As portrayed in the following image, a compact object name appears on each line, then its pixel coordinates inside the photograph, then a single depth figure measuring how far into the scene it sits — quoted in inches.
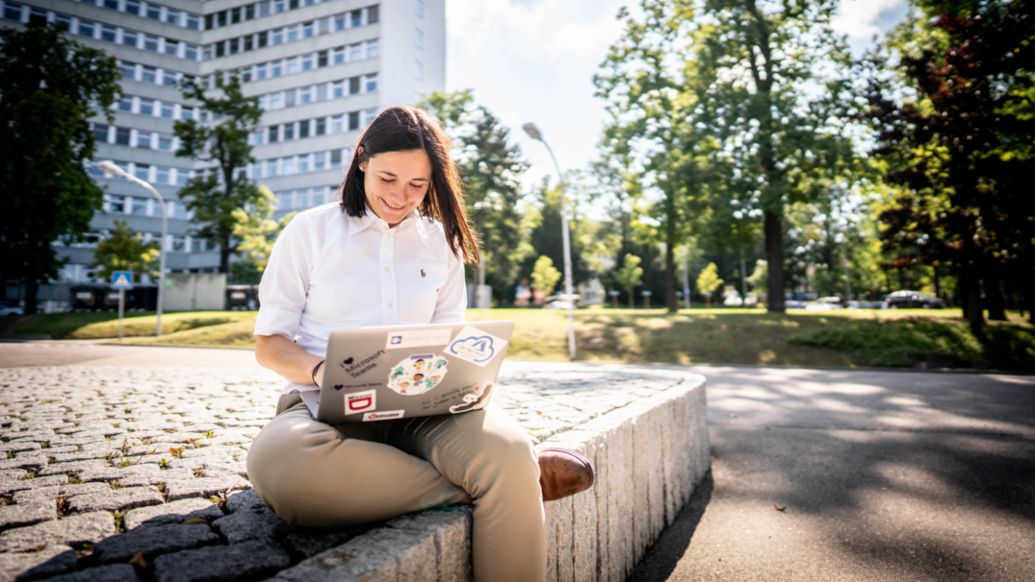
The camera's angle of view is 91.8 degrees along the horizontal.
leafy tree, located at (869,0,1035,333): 491.8
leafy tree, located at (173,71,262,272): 1261.1
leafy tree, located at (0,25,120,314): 980.6
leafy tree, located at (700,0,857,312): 718.5
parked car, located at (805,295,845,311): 2203.5
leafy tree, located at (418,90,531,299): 1466.5
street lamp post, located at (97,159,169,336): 756.0
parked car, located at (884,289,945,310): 1768.0
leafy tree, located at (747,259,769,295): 2512.8
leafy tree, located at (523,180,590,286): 2345.0
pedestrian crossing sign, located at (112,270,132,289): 785.6
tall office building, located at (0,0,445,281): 1792.6
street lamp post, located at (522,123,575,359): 592.4
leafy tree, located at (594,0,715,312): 783.7
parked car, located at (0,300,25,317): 1506.6
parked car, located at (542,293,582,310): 2157.4
